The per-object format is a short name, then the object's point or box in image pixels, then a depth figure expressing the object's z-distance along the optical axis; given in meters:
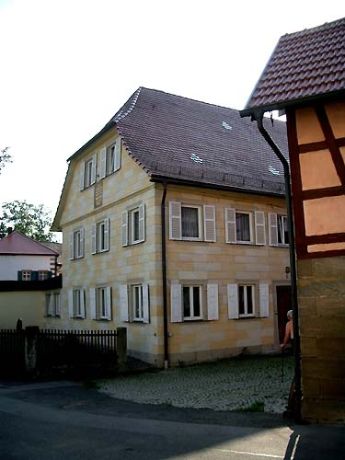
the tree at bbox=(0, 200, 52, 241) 65.50
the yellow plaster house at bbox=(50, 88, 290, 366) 16.25
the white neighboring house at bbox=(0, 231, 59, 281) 42.09
